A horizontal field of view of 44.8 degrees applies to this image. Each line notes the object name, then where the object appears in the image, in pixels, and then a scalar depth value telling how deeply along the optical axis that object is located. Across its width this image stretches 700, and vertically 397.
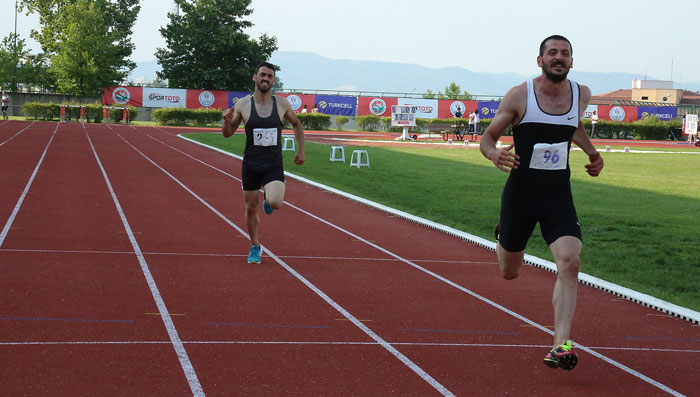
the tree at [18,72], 57.12
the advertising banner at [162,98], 51.75
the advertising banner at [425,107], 55.69
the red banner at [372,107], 54.94
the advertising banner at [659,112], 58.34
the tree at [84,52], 53.38
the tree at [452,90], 122.75
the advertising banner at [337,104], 54.41
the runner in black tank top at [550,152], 5.21
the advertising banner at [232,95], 53.33
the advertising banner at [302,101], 53.69
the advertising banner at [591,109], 57.84
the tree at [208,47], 63.41
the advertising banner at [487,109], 56.69
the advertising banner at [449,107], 55.97
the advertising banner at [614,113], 58.06
